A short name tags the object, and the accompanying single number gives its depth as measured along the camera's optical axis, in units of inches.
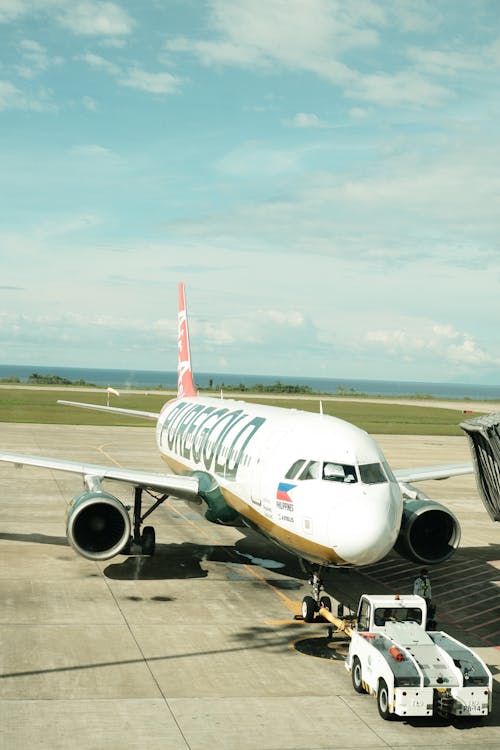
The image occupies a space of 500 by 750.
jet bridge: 743.1
